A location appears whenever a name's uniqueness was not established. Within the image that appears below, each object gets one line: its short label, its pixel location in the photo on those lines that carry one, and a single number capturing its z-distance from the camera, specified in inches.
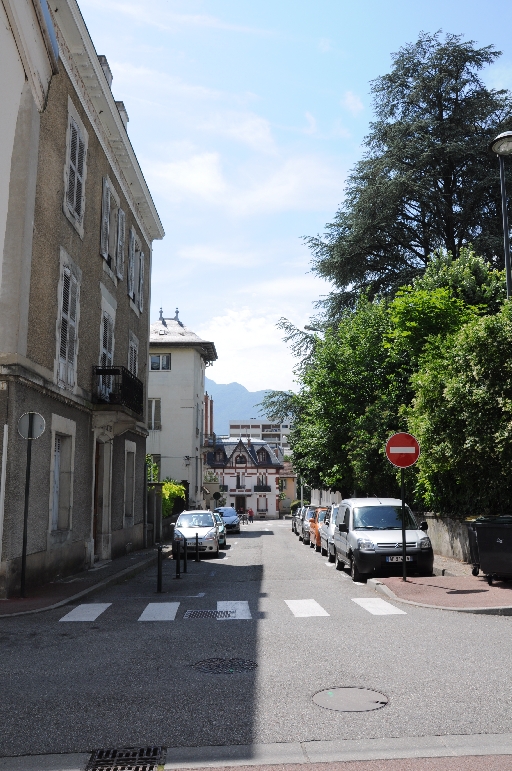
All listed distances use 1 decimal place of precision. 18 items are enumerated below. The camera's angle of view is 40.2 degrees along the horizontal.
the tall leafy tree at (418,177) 1125.1
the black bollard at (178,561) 614.9
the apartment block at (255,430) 6572.3
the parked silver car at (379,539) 561.0
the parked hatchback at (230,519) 1750.7
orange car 997.8
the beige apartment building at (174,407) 1822.1
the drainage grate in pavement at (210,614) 398.6
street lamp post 562.3
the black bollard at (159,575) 515.2
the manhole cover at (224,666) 262.5
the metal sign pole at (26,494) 454.3
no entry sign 535.8
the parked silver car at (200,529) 872.9
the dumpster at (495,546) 476.1
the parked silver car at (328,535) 775.0
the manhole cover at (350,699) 214.1
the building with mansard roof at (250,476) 4067.4
